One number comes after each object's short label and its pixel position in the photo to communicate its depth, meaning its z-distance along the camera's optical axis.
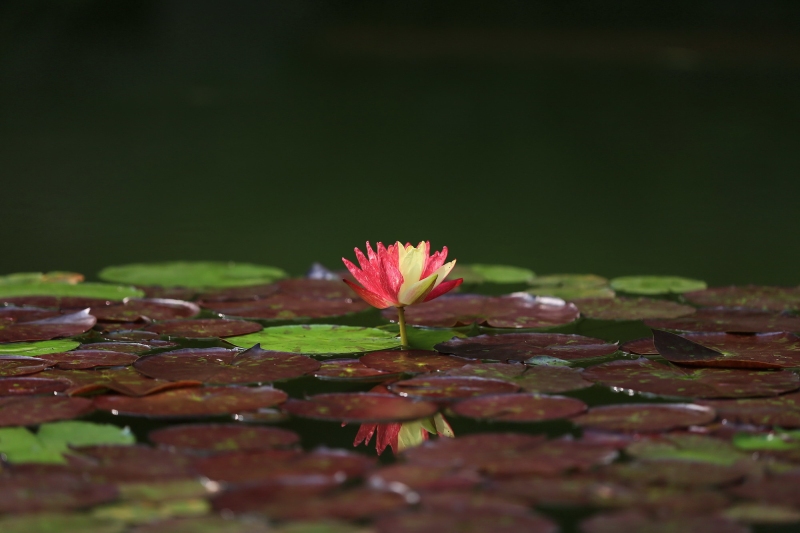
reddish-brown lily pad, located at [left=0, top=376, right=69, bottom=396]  5.38
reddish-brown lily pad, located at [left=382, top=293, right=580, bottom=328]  5.68
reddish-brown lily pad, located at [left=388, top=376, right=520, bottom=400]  5.38
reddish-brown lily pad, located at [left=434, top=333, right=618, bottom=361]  5.51
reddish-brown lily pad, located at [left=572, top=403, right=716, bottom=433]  5.30
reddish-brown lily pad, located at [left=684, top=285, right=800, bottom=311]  5.79
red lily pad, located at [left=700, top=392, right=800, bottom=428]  5.31
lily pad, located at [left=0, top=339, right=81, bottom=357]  5.52
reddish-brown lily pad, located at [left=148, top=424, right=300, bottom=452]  5.25
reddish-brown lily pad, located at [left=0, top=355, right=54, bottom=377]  5.44
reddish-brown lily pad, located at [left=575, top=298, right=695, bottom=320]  5.73
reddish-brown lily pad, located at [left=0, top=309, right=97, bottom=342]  5.58
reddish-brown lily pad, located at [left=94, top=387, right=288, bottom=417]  5.33
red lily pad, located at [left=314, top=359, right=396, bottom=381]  5.44
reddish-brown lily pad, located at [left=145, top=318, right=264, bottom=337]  5.60
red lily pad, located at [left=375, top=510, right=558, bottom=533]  5.12
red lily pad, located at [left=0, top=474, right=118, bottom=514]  5.15
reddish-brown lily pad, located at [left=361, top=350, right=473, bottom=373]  5.46
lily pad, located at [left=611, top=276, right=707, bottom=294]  5.89
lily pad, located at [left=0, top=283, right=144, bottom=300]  5.81
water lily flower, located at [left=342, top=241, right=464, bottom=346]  5.48
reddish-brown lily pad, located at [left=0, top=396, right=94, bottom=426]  5.30
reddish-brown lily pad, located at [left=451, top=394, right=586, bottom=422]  5.33
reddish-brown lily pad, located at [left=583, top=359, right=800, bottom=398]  5.39
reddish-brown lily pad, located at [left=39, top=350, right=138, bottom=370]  5.46
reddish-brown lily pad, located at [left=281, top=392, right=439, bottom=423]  5.33
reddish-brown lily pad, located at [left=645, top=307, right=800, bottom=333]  5.64
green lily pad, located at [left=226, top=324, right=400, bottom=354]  5.54
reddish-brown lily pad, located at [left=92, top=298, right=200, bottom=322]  5.67
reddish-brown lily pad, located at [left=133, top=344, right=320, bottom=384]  5.43
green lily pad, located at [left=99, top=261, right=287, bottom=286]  5.95
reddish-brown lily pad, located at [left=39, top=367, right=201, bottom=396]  5.37
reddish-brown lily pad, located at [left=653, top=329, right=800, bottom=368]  5.46
